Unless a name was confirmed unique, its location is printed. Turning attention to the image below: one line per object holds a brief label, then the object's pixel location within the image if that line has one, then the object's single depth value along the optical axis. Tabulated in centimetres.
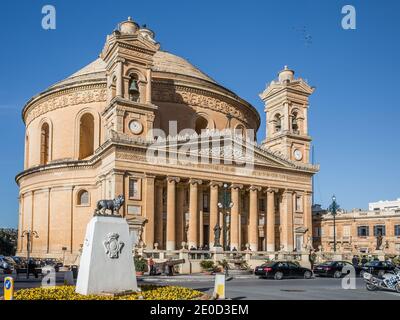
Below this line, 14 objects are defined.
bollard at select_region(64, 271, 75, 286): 2046
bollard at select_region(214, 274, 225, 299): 1722
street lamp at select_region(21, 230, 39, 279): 5735
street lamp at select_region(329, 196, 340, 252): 5824
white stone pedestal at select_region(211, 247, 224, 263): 4195
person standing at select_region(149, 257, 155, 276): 3612
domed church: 4719
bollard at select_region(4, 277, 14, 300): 1502
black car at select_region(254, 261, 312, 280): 3472
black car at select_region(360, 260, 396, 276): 3878
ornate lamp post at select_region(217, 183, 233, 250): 4213
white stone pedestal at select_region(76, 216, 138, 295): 1517
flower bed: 1494
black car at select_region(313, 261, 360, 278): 3816
